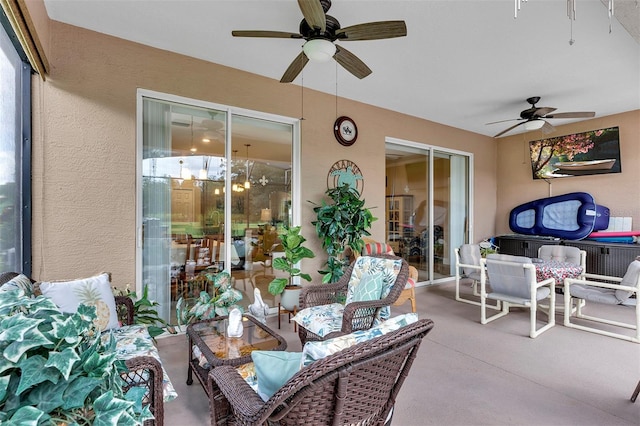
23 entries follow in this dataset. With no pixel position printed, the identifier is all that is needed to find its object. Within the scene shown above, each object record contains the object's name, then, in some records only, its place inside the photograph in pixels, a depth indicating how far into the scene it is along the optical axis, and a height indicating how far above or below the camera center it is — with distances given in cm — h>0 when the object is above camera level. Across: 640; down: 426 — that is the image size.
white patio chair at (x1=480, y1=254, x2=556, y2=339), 345 -84
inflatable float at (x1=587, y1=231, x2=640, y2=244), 494 -36
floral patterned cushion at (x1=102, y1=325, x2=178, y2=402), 175 -87
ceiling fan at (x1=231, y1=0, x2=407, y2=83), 210 +131
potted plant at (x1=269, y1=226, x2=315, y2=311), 370 -61
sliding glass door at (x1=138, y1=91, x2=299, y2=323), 334 +23
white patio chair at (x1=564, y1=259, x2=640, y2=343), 331 -92
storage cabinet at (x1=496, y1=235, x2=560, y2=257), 576 -58
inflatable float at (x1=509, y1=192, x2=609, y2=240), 536 -5
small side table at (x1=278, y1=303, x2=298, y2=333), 360 -127
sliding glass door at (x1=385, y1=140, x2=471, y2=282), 559 +17
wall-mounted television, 536 +109
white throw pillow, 207 -56
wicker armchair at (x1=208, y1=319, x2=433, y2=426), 105 -66
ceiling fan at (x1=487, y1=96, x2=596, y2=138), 417 +136
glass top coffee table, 202 -93
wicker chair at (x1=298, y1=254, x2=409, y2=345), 236 -77
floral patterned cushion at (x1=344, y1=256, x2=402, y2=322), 272 -54
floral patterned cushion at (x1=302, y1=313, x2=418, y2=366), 111 -47
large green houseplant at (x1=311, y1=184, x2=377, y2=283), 409 -16
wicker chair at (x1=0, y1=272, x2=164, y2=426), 158 -90
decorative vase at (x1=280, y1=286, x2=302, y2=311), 370 -101
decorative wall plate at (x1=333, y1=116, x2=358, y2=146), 457 +122
